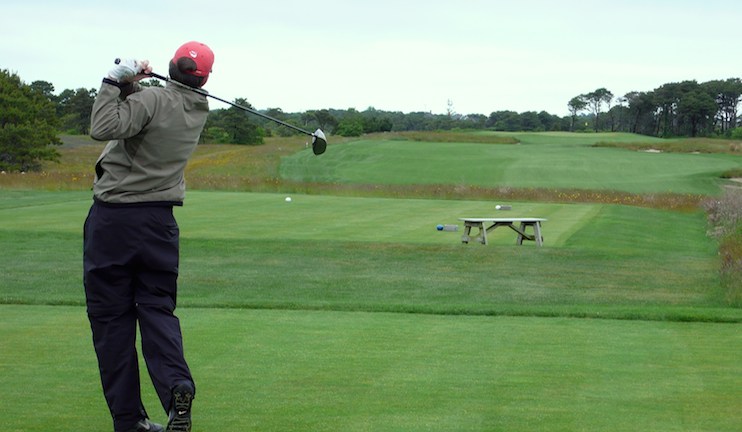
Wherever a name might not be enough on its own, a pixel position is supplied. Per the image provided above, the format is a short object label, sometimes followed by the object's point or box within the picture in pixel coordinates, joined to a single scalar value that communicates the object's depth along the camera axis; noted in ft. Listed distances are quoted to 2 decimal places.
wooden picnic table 63.93
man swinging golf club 16.39
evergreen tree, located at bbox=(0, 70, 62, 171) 236.02
